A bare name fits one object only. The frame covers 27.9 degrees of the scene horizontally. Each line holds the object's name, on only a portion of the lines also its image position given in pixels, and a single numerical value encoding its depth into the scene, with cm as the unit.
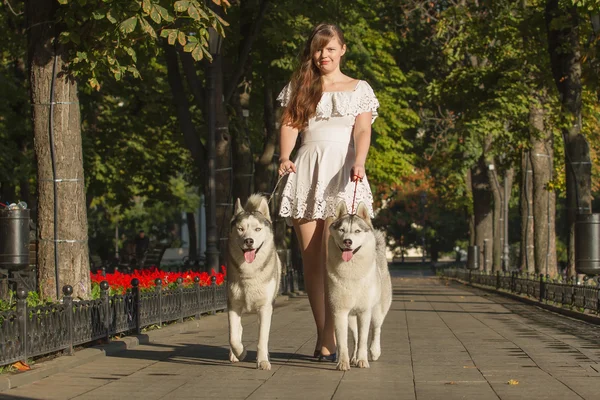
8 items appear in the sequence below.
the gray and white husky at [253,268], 1035
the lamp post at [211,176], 2488
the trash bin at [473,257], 5538
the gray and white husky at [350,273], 1002
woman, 1095
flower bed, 1600
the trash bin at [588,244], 2262
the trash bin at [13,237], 1716
